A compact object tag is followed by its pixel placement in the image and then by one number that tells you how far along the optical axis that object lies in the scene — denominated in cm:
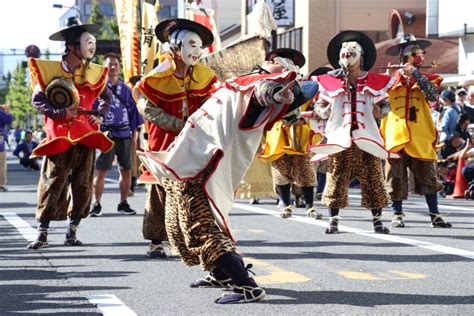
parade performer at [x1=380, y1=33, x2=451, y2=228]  1129
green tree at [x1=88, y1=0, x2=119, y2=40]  5441
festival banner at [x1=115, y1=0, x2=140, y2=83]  1794
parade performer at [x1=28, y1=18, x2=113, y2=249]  955
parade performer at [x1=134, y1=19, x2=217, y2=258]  788
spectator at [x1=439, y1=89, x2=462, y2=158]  1683
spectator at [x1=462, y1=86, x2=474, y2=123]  1678
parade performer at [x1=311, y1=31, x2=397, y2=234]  1038
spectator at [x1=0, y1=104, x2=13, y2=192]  1986
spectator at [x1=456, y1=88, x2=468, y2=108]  1730
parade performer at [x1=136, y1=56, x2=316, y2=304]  640
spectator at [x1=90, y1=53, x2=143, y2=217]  1361
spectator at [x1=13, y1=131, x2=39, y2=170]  3384
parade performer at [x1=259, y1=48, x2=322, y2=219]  1321
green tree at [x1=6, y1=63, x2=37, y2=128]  9748
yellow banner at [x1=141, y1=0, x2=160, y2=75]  1664
